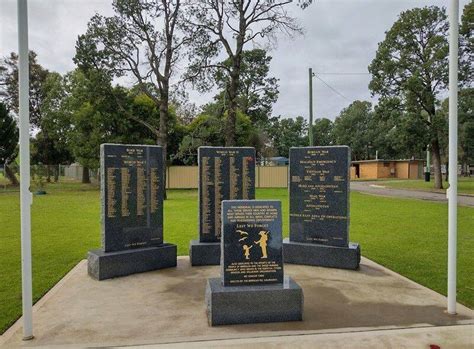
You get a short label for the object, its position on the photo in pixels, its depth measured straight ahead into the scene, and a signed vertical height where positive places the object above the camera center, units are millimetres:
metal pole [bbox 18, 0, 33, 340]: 3975 +71
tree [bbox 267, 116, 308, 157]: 60806 +5563
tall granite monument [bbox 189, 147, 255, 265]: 7668 -252
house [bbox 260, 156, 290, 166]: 35062 +758
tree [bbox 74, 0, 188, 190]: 22078 +7515
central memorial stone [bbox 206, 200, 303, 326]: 4551 -1272
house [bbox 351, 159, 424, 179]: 54938 -6
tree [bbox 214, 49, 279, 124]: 37688 +8637
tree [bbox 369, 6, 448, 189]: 26328 +7176
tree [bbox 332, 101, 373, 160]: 68000 +6852
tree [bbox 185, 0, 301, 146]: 21094 +6987
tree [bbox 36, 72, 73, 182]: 34906 +3640
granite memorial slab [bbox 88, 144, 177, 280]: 6688 -787
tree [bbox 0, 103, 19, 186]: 30250 +2376
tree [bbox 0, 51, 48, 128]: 39078 +8221
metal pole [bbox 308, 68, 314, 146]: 21562 +3742
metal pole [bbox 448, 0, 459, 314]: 4535 +395
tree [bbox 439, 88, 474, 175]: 26125 +3635
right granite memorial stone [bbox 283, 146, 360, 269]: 7184 -744
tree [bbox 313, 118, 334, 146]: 78312 +7998
